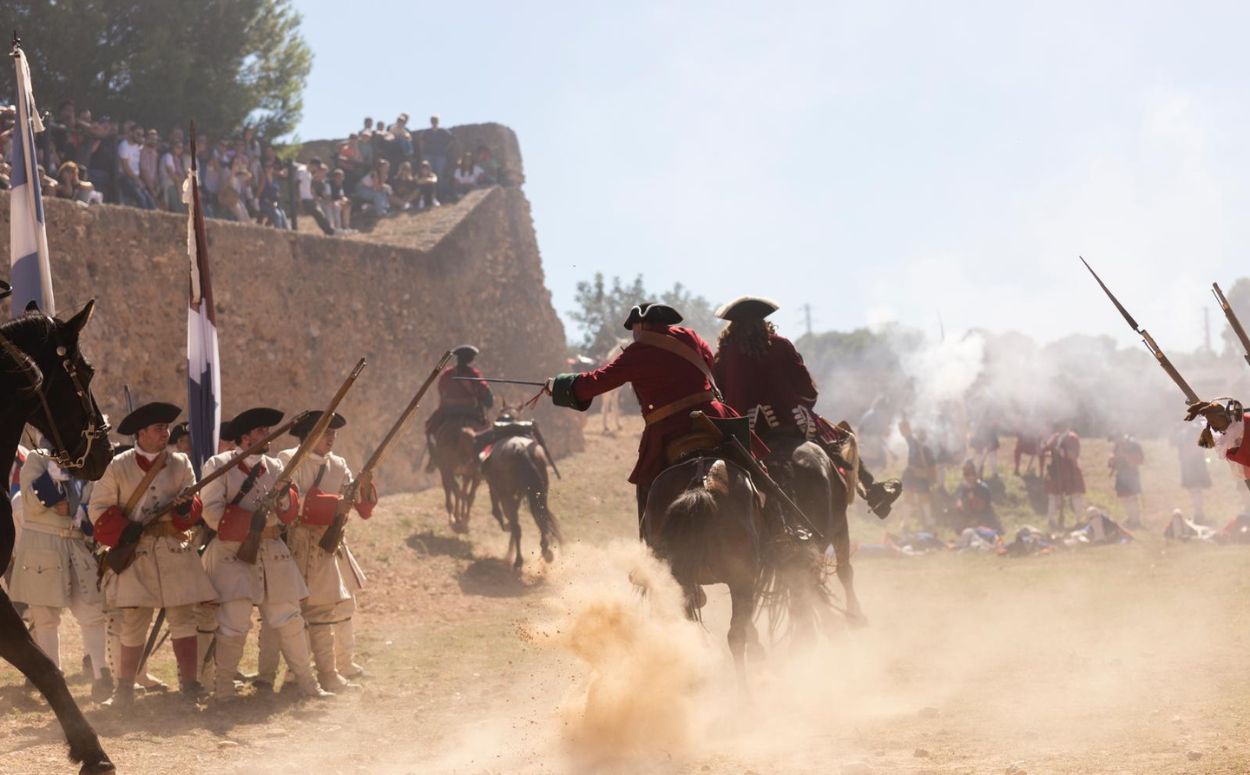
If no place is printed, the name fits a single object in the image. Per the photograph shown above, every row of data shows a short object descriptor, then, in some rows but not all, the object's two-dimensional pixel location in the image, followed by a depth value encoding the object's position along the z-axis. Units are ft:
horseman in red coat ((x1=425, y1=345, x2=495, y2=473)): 67.51
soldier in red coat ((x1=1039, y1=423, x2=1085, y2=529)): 82.53
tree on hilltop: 90.58
